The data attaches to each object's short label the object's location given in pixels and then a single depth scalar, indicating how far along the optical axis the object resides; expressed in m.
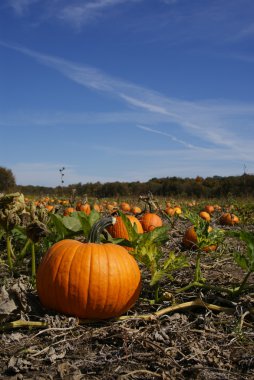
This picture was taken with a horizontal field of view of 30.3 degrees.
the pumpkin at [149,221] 6.18
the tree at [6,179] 23.29
